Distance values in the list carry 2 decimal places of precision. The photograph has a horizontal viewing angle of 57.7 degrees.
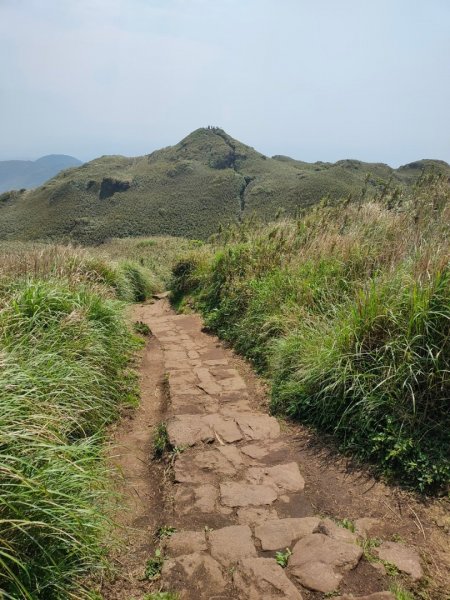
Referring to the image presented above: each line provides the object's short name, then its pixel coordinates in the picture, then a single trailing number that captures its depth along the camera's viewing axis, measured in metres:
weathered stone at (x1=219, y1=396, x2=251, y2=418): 3.75
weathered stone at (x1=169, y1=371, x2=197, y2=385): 4.44
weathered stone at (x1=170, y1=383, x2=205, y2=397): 4.16
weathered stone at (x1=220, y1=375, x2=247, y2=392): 4.27
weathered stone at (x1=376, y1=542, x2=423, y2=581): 1.95
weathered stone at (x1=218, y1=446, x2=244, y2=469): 2.98
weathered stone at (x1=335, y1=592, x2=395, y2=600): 1.81
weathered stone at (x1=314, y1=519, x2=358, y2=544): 2.17
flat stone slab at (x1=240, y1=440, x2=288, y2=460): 3.09
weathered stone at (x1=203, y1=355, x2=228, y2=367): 5.04
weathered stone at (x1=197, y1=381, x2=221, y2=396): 4.20
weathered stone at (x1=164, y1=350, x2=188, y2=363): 5.21
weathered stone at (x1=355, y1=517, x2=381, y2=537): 2.24
